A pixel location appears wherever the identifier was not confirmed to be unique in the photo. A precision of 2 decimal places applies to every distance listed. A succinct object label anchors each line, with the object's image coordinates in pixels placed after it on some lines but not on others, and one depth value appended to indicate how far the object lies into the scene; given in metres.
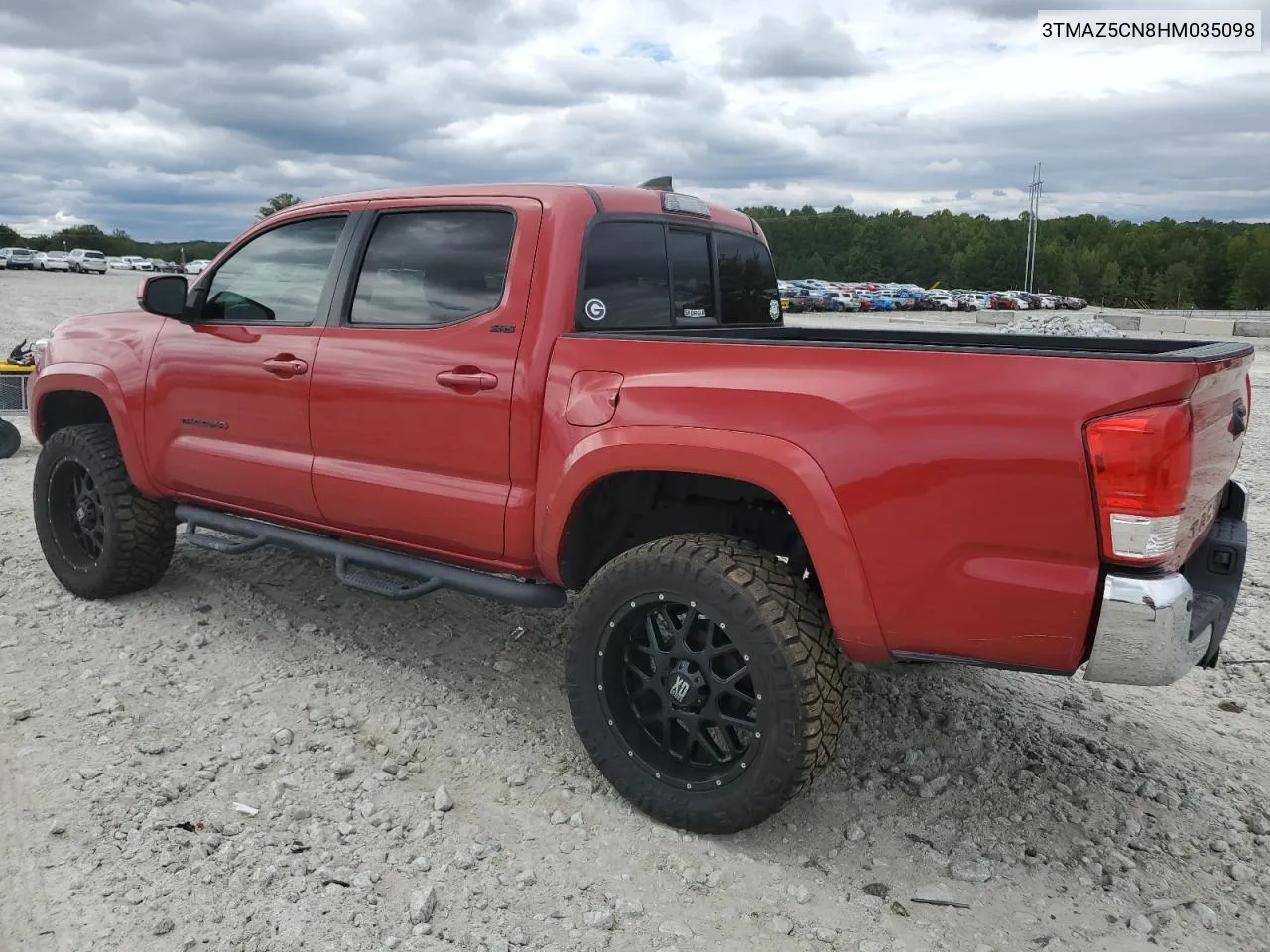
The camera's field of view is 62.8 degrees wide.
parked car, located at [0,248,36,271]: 56.59
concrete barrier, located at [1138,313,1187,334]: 29.69
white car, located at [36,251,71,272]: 57.53
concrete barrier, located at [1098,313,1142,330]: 34.28
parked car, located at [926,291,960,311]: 57.97
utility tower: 87.81
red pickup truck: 2.49
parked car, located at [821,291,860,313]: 48.34
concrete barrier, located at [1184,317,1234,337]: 28.31
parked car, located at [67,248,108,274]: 59.12
